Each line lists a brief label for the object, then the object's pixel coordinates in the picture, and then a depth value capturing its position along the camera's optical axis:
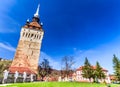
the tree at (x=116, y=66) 25.86
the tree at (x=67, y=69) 35.33
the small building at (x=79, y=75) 48.48
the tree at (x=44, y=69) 34.63
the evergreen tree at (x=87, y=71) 30.12
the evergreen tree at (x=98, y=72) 30.26
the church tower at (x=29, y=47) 32.21
